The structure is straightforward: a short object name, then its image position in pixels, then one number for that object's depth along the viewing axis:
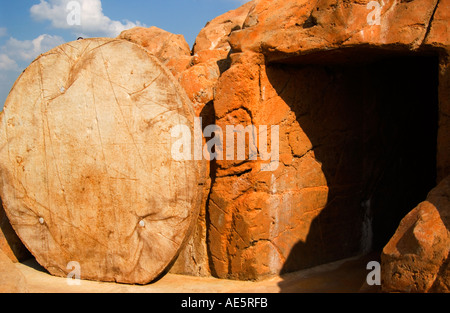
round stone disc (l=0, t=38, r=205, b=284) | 3.25
